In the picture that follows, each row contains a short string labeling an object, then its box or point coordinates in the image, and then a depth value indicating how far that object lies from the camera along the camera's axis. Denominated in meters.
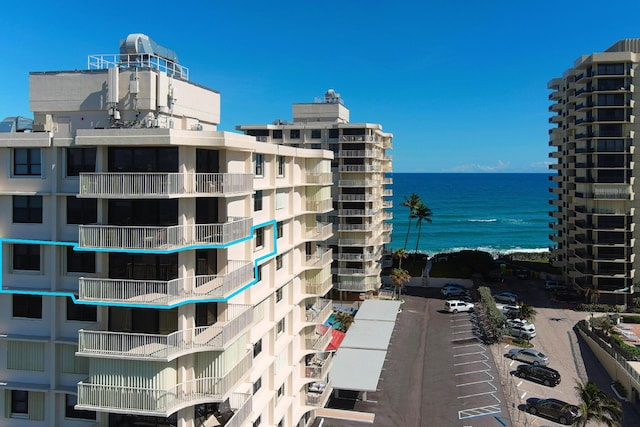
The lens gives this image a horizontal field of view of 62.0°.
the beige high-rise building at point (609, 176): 62.72
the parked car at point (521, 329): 51.81
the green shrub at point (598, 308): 60.32
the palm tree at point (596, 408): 29.28
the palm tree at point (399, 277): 65.00
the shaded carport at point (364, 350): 36.91
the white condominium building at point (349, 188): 63.22
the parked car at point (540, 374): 40.75
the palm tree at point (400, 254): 71.19
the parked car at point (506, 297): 65.44
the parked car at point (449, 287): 70.31
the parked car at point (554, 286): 70.50
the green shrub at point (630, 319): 56.22
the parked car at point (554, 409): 34.84
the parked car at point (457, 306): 62.12
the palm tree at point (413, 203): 80.06
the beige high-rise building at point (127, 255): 19.59
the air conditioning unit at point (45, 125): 23.48
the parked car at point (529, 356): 44.97
